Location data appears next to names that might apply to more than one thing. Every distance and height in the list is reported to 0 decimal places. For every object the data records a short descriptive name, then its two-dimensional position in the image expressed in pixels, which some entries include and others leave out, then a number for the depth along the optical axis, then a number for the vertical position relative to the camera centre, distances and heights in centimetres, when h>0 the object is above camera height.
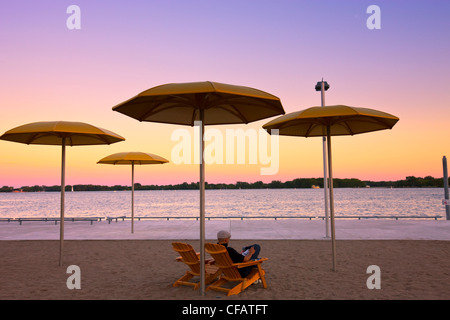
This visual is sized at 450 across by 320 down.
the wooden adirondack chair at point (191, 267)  526 -144
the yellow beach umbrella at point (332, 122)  549 +123
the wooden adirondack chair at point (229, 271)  488 -141
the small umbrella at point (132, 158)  1141 +96
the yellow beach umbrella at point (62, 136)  628 +112
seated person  510 -116
